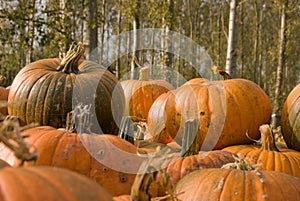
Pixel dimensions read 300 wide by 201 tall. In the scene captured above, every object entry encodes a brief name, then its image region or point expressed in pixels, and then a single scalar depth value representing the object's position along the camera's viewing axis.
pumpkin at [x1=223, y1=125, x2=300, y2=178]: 2.54
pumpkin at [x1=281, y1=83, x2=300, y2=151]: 2.87
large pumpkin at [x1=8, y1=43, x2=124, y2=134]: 2.70
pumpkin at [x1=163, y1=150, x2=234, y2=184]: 2.28
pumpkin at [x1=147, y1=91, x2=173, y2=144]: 3.33
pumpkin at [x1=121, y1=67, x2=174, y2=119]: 4.19
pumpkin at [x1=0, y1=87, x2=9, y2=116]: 3.61
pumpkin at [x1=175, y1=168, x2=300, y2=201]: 1.89
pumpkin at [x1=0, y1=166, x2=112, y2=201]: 0.90
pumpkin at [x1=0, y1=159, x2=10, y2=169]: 1.36
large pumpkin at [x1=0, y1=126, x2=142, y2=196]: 1.93
